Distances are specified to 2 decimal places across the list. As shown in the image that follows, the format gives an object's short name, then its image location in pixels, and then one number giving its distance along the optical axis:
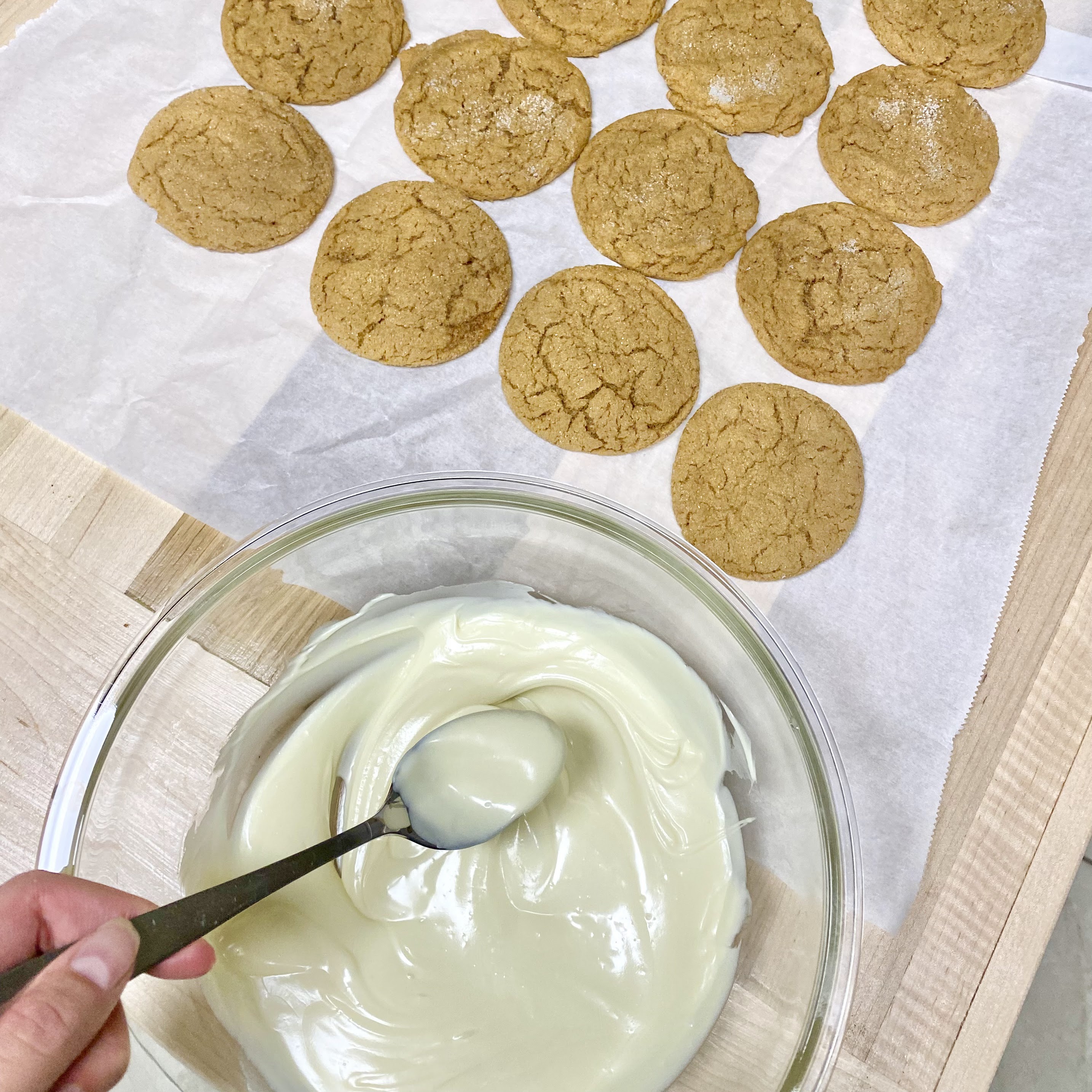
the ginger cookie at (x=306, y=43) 0.46
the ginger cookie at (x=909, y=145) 0.45
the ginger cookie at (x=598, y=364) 0.44
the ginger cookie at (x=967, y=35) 0.46
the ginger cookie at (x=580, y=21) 0.46
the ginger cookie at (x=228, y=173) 0.45
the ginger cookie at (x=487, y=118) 0.46
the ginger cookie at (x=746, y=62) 0.46
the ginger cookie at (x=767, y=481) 0.43
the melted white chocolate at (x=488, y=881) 0.35
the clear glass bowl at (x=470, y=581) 0.35
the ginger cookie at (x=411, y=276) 0.44
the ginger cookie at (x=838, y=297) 0.44
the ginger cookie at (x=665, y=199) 0.45
